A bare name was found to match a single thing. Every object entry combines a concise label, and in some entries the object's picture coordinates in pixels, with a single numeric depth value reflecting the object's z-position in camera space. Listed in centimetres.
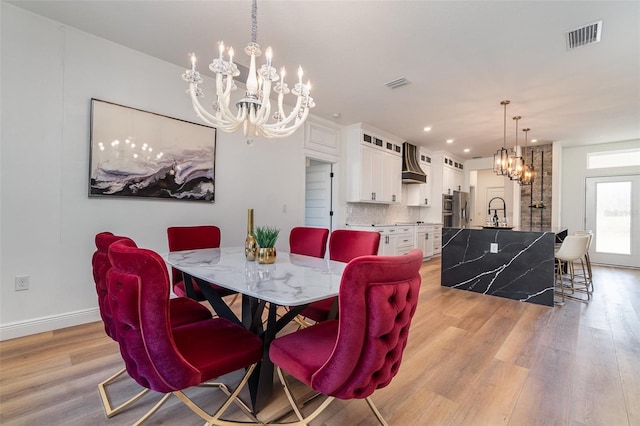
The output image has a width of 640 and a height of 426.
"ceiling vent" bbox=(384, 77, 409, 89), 346
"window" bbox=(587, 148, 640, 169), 603
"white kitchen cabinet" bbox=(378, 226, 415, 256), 546
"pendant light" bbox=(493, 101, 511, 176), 419
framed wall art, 273
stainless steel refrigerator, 760
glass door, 598
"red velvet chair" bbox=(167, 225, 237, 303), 230
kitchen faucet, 409
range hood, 640
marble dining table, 125
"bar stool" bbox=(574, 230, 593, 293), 413
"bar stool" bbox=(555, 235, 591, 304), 355
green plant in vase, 190
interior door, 534
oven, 727
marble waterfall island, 347
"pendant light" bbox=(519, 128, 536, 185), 455
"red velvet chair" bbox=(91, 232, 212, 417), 146
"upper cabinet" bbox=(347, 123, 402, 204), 528
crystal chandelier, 178
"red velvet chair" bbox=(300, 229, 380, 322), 197
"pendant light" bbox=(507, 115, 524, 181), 424
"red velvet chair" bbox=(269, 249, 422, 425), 100
